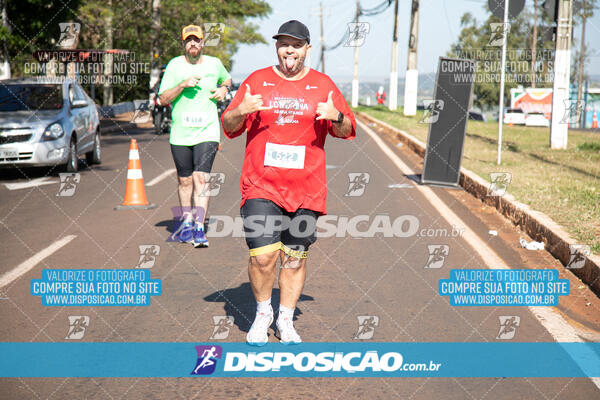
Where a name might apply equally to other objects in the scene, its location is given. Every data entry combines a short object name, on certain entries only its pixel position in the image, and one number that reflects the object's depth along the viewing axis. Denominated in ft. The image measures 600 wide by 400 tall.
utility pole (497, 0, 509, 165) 40.47
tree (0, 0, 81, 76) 70.95
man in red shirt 14.78
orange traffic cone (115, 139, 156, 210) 31.81
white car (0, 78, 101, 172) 41.93
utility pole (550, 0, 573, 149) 54.80
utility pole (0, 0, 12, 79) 67.72
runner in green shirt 24.39
